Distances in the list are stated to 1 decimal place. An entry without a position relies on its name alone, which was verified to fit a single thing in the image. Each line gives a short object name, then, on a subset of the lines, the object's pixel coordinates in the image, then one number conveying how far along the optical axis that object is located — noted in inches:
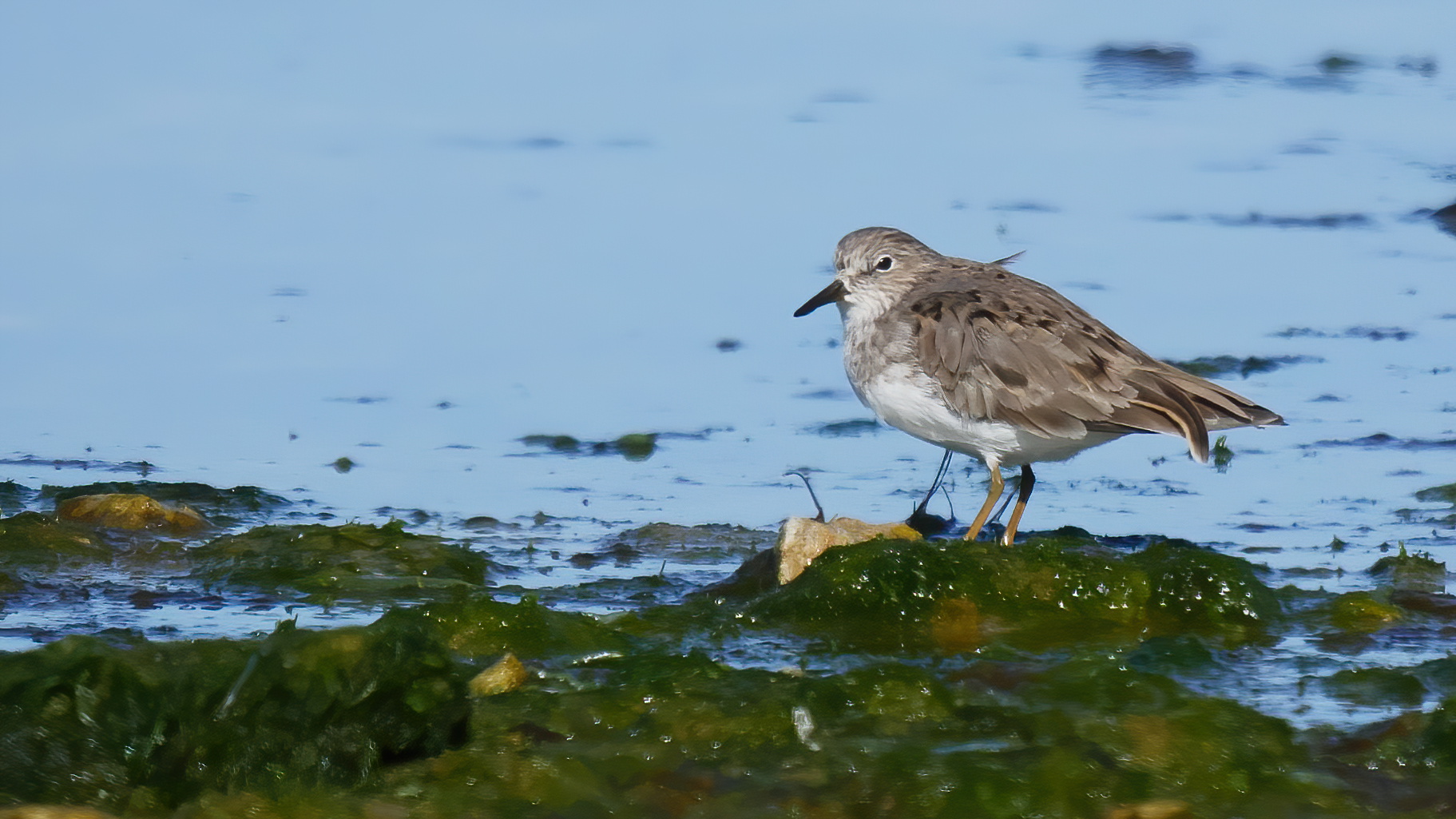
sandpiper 498.9
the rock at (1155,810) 318.0
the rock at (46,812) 302.2
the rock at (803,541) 466.6
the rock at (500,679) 376.5
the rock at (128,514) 529.0
